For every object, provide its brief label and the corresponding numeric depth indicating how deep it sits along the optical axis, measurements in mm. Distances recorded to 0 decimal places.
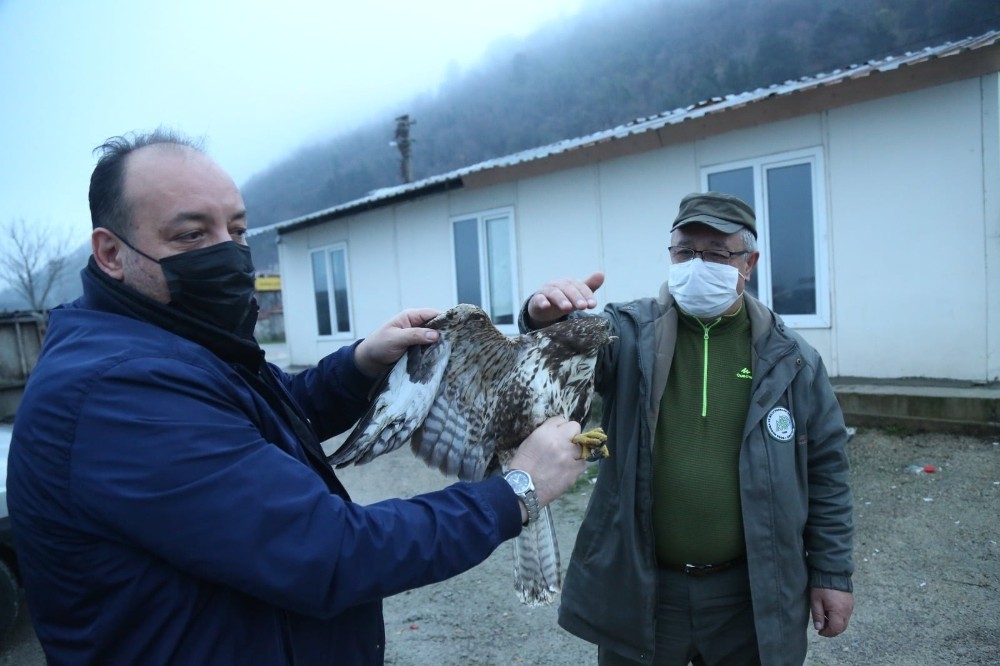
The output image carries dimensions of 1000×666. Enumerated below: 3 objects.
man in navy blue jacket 1079
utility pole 25688
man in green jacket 2113
